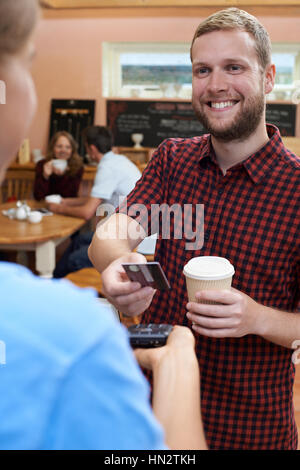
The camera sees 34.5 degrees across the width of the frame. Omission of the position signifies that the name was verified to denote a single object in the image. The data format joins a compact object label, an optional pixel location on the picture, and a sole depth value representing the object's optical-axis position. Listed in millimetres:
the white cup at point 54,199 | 4297
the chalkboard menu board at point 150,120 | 5473
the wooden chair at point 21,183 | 5512
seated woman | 4790
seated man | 3908
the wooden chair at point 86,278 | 3359
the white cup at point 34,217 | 3824
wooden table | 3459
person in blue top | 407
